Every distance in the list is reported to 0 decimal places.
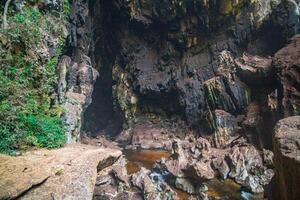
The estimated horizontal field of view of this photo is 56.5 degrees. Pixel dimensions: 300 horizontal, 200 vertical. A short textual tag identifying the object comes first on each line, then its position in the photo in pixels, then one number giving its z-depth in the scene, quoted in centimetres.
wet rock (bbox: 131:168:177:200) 1167
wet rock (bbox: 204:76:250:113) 2069
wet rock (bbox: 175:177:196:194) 1280
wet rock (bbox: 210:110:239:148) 1938
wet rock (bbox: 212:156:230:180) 1473
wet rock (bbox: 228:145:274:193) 1366
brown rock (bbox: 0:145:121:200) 645
